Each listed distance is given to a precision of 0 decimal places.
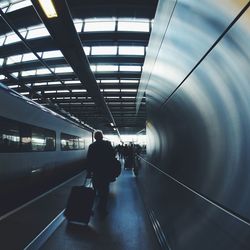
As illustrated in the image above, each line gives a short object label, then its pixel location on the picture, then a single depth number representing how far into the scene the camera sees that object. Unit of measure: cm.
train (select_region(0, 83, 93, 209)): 543
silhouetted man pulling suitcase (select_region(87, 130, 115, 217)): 485
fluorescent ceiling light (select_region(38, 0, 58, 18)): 422
